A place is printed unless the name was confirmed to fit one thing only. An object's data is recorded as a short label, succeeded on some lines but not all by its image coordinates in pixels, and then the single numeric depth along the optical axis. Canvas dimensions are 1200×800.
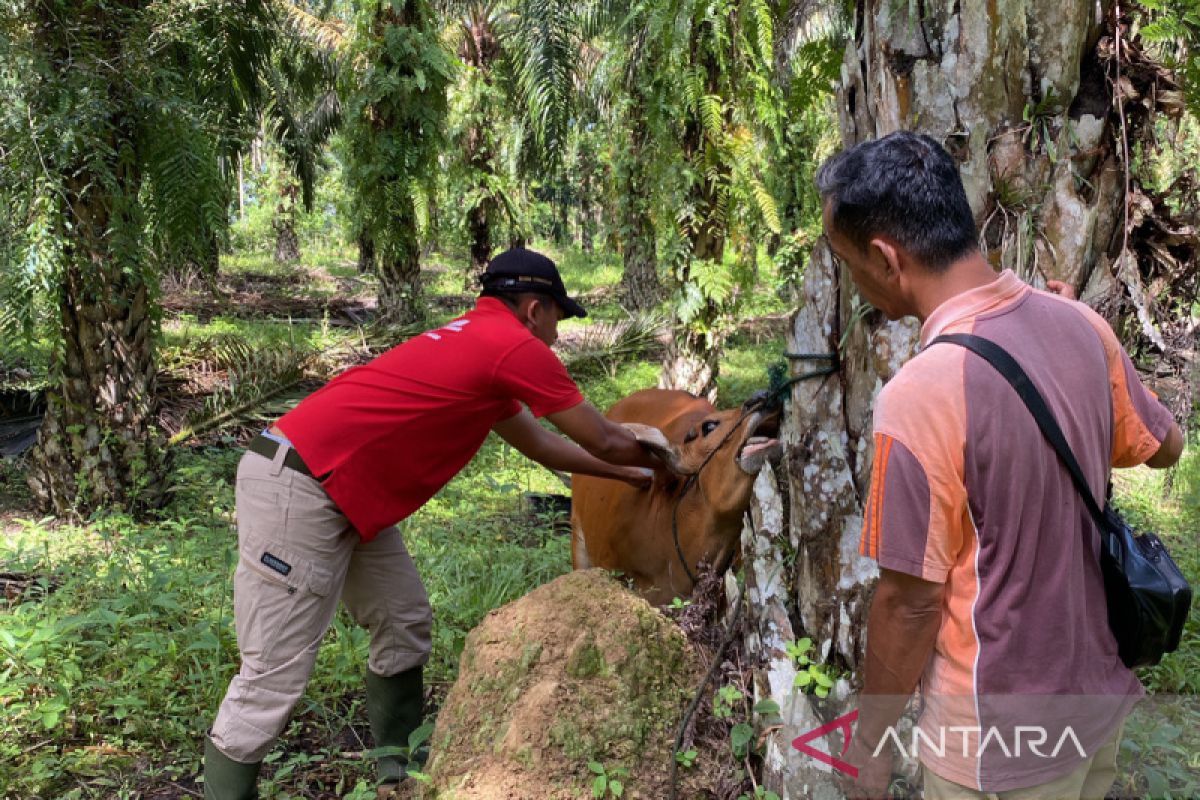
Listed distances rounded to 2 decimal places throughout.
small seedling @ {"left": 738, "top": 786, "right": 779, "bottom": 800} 2.61
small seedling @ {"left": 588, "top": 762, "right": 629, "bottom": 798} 2.60
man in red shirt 3.12
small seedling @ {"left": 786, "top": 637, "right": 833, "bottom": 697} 2.57
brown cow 3.46
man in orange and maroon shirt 1.62
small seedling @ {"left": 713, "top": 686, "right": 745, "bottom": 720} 2.85
